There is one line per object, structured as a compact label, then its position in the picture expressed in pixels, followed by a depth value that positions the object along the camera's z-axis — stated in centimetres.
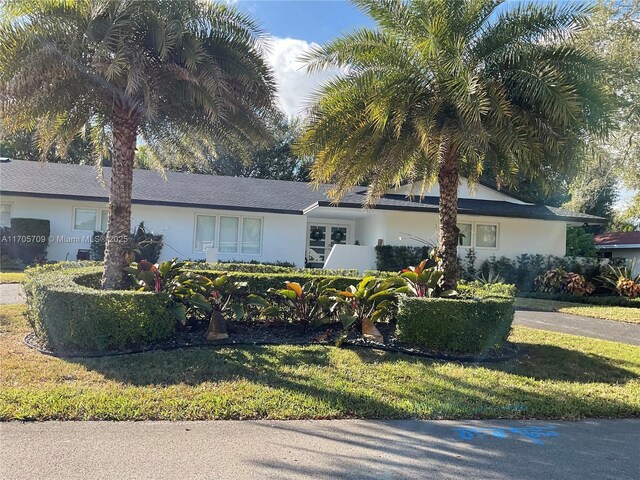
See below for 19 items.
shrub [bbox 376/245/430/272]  1775
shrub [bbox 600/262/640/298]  1750
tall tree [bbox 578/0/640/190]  1120
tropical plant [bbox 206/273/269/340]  797
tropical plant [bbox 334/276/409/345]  827
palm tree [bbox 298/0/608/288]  786
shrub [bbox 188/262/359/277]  1132
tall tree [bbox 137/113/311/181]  3469
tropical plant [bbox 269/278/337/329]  848
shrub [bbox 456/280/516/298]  885
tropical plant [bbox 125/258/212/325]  777
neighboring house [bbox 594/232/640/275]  2597
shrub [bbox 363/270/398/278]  1098
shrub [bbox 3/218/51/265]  1741
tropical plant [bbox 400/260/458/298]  841
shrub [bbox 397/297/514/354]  747
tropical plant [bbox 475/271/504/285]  1795
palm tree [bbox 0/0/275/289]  764
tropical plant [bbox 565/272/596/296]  1805
